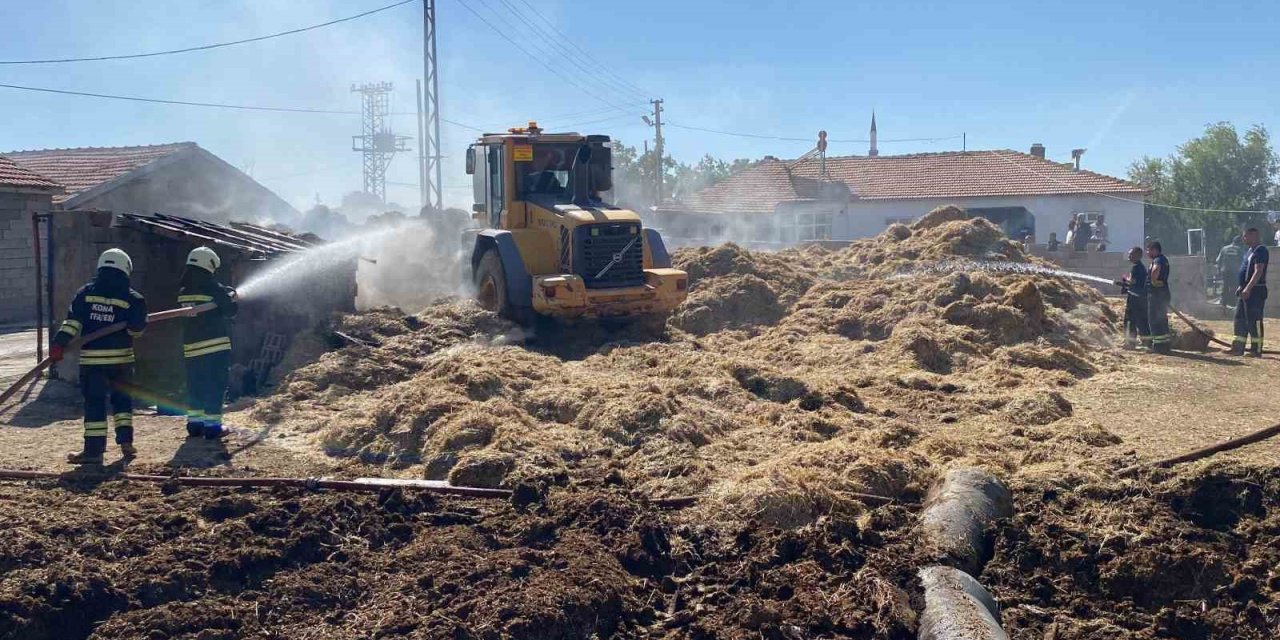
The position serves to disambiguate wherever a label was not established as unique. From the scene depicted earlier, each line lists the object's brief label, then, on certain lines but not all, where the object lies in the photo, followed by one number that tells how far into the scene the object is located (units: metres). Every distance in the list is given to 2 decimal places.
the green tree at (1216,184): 51.66
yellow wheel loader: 12.93
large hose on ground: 4.73
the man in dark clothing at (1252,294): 12.70
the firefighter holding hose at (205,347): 8.83
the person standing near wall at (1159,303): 13.20
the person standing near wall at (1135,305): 13.47
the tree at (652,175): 56.75
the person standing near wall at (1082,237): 25.12
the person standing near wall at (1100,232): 28.14
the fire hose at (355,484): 6.74
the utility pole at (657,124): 51.12
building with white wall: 38.81
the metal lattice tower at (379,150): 56.41
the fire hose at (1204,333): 13.48
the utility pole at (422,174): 31.38
